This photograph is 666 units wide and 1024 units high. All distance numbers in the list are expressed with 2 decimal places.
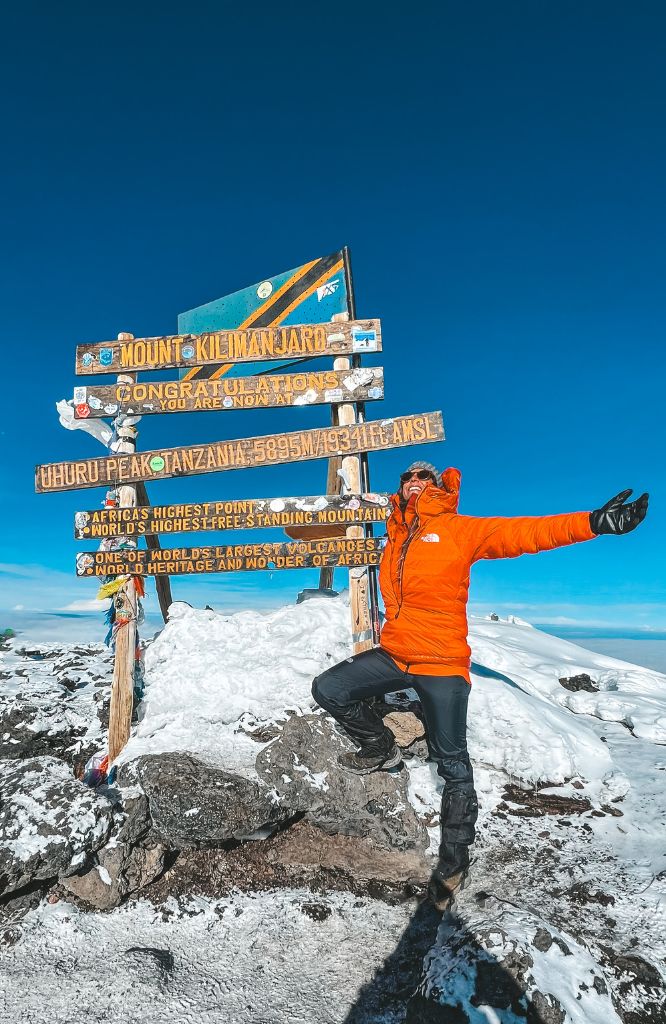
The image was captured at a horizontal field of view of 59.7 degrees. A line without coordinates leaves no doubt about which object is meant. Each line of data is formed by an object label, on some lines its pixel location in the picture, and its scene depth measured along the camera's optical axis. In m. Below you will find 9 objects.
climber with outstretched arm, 4.43
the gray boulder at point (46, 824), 4.57
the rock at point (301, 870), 4.71
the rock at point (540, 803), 5.55
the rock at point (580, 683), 9.04
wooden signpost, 7.05
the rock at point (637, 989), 3.16
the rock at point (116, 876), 4.62
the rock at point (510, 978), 3.01
